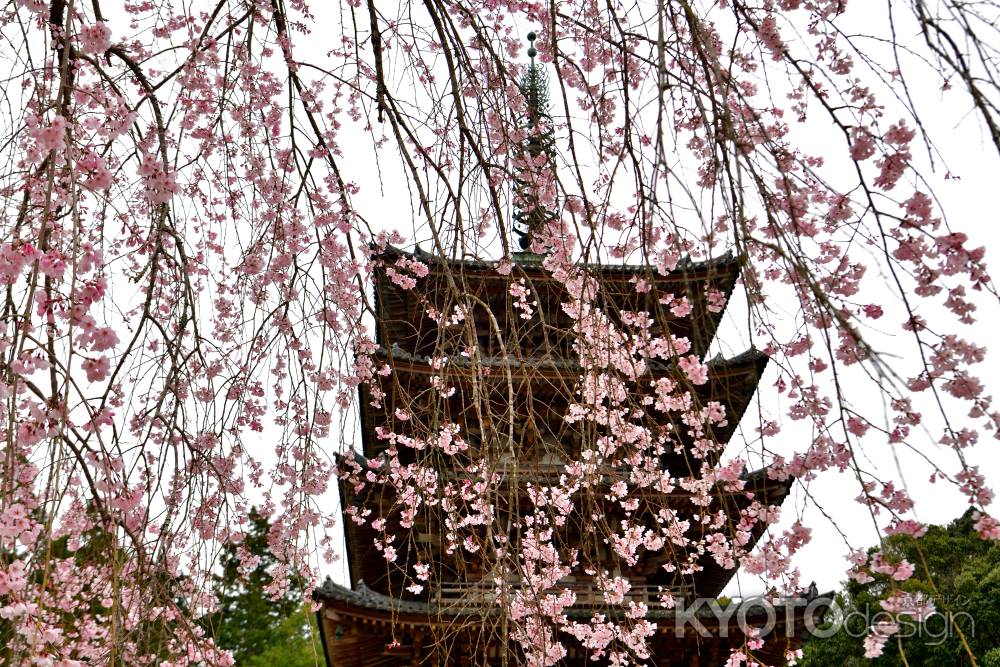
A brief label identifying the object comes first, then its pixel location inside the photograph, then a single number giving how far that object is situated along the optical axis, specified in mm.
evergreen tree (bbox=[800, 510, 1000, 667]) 15992
